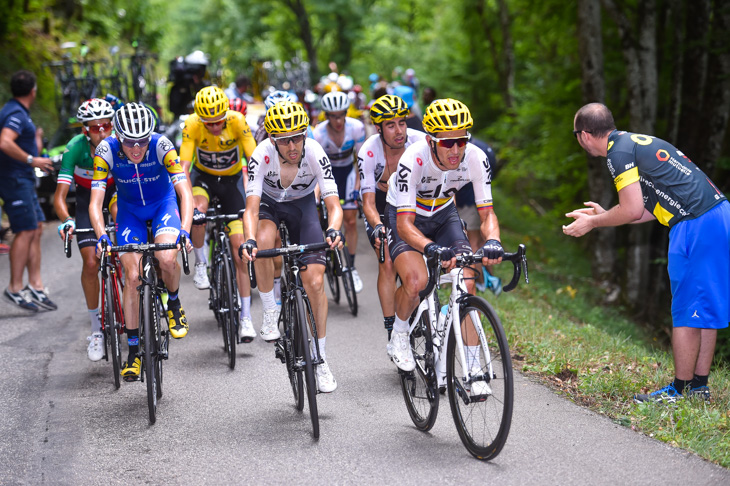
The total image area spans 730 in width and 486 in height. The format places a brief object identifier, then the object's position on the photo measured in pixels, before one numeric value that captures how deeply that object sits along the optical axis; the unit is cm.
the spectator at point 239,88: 1820
